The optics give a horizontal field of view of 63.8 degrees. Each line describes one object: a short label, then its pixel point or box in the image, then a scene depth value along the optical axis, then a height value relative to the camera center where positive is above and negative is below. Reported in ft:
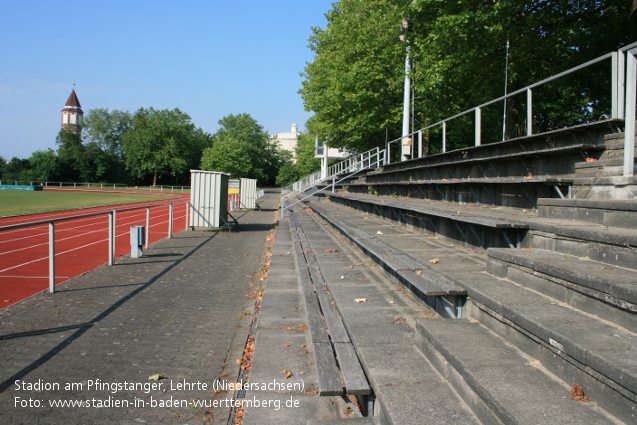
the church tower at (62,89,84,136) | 493.77 +77.53
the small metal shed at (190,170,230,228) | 57.06 -0.64
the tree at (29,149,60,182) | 270.46 +12.25
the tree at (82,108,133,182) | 362.51 +44.78
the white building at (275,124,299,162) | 552.49 +58.96
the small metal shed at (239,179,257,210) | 116.36 -0.42
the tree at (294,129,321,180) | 276.41 +20.71
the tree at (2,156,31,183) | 268.82 +10.38
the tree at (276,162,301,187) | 347.71 +13.53
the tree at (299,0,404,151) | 86.84 +21.41
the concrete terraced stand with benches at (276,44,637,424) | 8.65 -2.46
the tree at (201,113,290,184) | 255.70 +25.95
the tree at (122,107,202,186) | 319.27 +30.24
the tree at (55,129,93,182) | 290.15 +15.44
